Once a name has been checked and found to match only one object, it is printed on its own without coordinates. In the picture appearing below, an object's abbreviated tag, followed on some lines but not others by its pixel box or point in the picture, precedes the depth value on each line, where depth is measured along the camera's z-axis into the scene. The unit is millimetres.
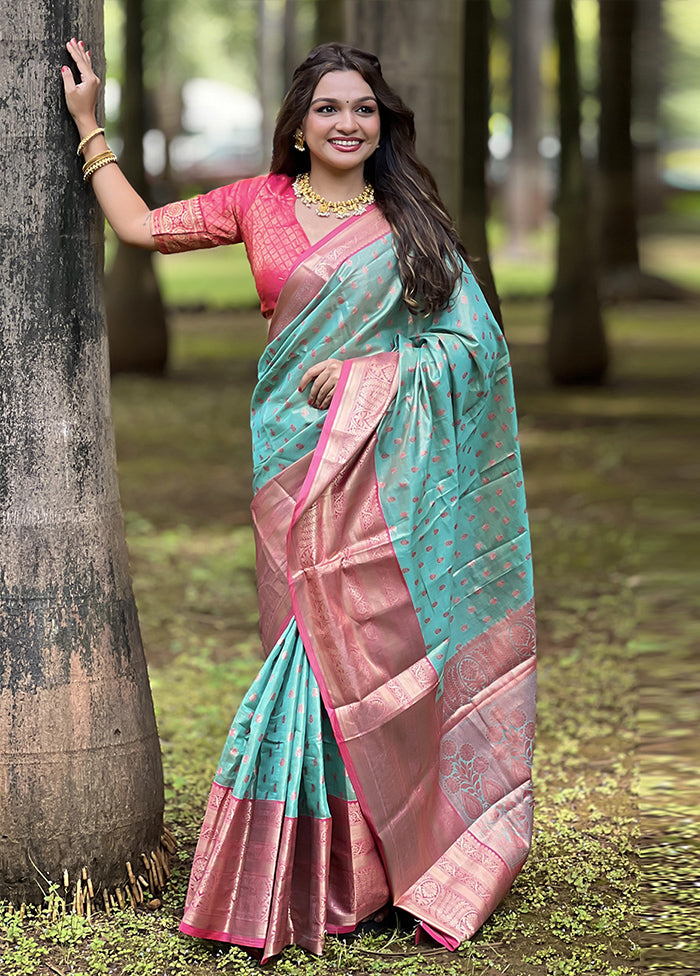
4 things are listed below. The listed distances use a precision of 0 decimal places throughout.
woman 3418
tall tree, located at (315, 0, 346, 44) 12477
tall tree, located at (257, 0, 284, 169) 31609
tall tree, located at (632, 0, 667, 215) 35094
